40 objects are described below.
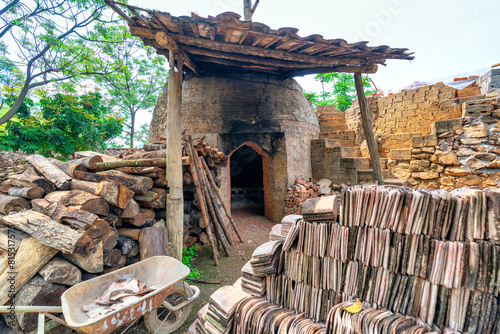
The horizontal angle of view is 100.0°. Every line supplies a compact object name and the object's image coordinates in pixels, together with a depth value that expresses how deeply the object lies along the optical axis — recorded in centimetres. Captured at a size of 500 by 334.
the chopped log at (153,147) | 450
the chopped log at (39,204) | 242
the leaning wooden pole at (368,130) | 536
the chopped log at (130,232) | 290
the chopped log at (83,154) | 399
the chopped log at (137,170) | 352
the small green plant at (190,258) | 375
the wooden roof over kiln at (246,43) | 317
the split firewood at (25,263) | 197
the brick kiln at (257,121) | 636
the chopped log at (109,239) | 247
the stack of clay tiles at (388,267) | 129
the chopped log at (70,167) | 311
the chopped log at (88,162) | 323
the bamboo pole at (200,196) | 417
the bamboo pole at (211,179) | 475
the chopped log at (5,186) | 296
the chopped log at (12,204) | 249
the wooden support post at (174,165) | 355
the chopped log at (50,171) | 285
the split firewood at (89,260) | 225
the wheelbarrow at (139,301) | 169
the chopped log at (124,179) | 308
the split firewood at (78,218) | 225
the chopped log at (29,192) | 261
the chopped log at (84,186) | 278
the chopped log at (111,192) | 265
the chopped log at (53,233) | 212
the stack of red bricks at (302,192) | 635
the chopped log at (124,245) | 271
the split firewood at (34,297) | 188
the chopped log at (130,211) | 285
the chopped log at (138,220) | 294
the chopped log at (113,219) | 271
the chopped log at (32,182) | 274
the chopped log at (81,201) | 244
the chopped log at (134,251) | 283
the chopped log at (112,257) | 250
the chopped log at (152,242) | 290
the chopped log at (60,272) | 208
